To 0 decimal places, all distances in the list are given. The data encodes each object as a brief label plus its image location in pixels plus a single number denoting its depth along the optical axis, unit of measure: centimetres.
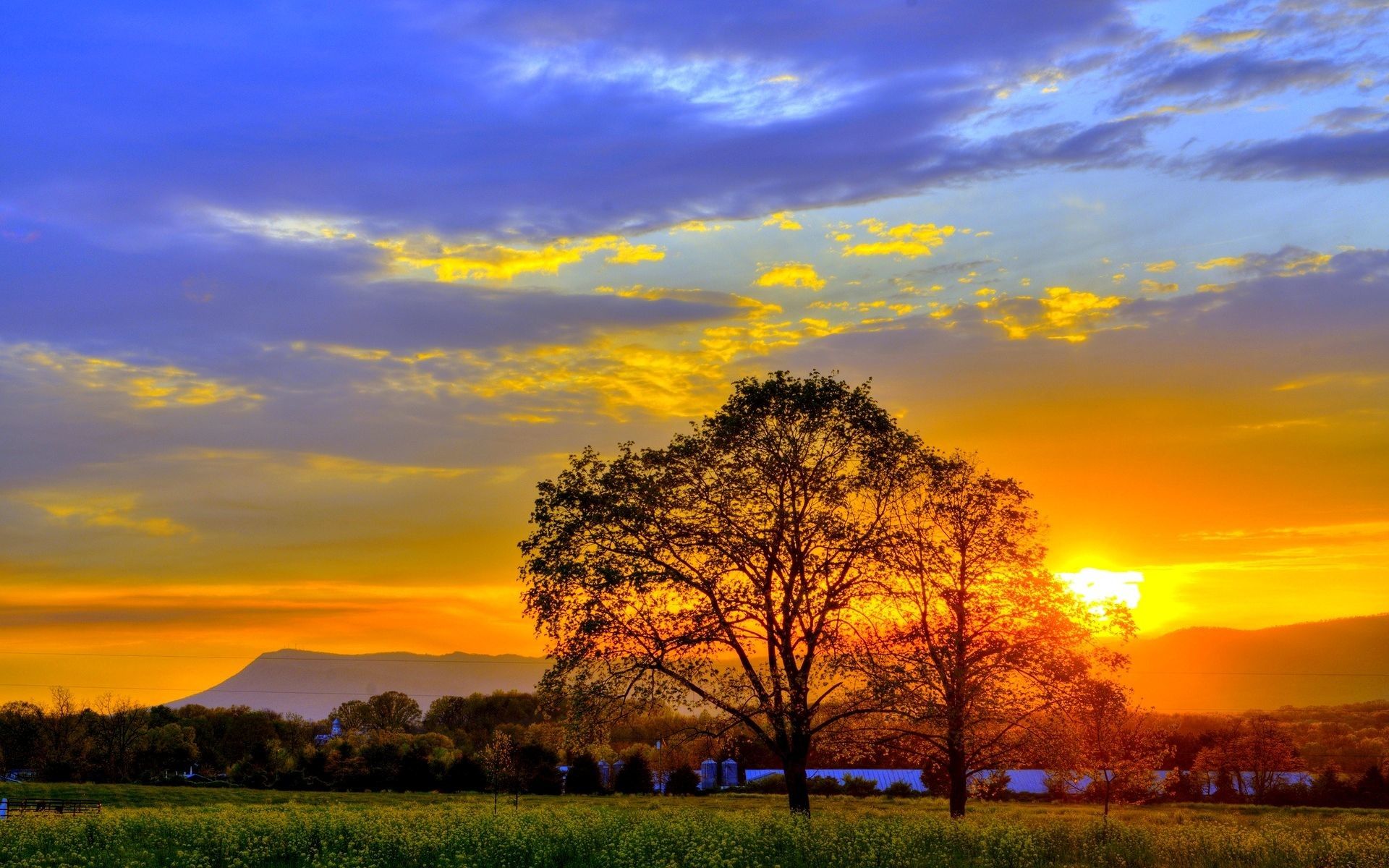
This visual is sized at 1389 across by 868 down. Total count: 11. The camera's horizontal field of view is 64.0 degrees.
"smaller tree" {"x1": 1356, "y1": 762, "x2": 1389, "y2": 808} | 8019
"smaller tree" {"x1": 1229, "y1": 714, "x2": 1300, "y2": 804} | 8838
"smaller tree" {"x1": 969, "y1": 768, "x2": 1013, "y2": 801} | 5084
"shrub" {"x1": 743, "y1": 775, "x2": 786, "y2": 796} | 10700
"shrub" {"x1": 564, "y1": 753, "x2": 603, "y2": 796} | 10112
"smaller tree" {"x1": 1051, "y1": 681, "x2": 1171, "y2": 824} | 4406
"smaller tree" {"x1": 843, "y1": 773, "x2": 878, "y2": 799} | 9862
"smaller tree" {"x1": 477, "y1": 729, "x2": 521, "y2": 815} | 8675
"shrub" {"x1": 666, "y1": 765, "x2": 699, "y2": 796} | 10088
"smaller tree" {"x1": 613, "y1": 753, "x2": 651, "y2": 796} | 9976
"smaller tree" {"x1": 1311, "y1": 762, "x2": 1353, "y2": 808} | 8225
